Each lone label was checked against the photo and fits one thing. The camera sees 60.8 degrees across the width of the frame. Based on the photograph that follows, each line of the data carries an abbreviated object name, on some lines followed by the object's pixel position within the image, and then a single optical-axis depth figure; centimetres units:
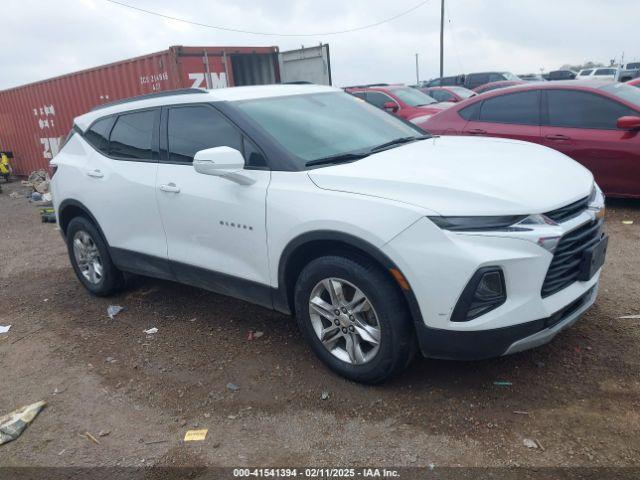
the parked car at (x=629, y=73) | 1991
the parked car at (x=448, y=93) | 1623
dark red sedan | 600
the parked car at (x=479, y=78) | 2277
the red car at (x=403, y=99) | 1141
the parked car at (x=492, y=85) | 1638
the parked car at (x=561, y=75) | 2103
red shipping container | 995
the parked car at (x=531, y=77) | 2648
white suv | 267
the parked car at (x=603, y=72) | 2774
